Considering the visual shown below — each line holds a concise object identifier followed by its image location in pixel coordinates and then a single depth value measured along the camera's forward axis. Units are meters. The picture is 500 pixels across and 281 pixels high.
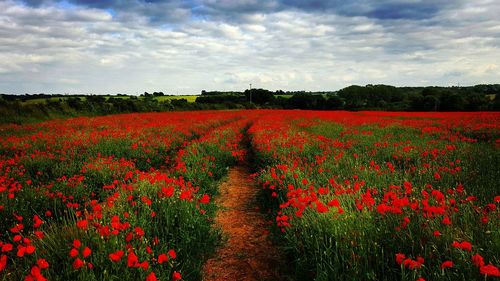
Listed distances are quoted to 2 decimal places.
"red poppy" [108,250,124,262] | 2.94
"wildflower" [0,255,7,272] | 2.83
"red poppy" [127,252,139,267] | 2.96
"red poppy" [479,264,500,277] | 2.18
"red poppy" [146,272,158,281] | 2.69
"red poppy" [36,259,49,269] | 2.79
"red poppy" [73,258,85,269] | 2.75
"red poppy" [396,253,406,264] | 2.78
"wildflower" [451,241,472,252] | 2.62
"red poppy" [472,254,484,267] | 2.39
